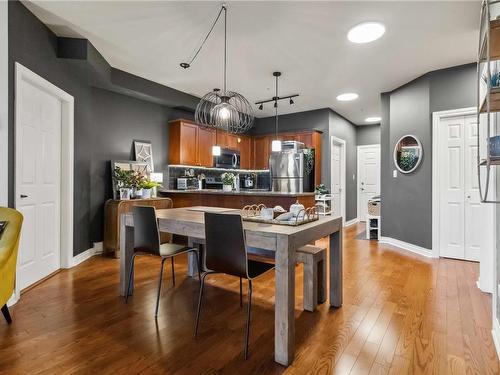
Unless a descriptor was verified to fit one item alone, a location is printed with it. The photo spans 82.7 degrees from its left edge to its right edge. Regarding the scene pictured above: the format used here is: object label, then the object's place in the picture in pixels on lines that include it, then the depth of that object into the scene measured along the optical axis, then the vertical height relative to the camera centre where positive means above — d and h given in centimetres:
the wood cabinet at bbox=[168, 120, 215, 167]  533 +85
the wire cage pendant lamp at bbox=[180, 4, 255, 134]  280 +75
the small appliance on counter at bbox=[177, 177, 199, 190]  545 +9
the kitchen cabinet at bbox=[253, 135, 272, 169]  693 +91
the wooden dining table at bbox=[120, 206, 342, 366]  173 -41
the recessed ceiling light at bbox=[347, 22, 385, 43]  292 +167
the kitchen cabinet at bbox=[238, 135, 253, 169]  684 +89
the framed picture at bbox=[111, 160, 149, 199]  436 +35
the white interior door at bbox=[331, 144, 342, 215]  657 +21
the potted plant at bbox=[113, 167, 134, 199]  432 +13
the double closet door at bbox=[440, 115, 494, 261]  388 -3
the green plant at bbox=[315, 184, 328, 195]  590 -5
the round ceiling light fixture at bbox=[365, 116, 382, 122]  692 +172
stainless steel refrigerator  584 +35
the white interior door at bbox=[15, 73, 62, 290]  279 +10
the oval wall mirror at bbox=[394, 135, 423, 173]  439 +55
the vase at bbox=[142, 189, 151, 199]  451 -9
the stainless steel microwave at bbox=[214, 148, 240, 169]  609 +63
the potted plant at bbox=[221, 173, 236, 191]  558 +11
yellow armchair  199 -46
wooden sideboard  402 -46
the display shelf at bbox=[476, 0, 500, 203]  142 +76
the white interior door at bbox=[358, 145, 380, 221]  765 +34
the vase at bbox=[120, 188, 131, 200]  426 -8
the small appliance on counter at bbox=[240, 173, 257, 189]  717 +19
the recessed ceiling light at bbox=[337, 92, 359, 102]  521 +171
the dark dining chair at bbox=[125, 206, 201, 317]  234 -41
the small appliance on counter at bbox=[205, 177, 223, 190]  620 +10
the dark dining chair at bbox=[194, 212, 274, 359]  186 -41
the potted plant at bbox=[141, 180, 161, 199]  449 +1
